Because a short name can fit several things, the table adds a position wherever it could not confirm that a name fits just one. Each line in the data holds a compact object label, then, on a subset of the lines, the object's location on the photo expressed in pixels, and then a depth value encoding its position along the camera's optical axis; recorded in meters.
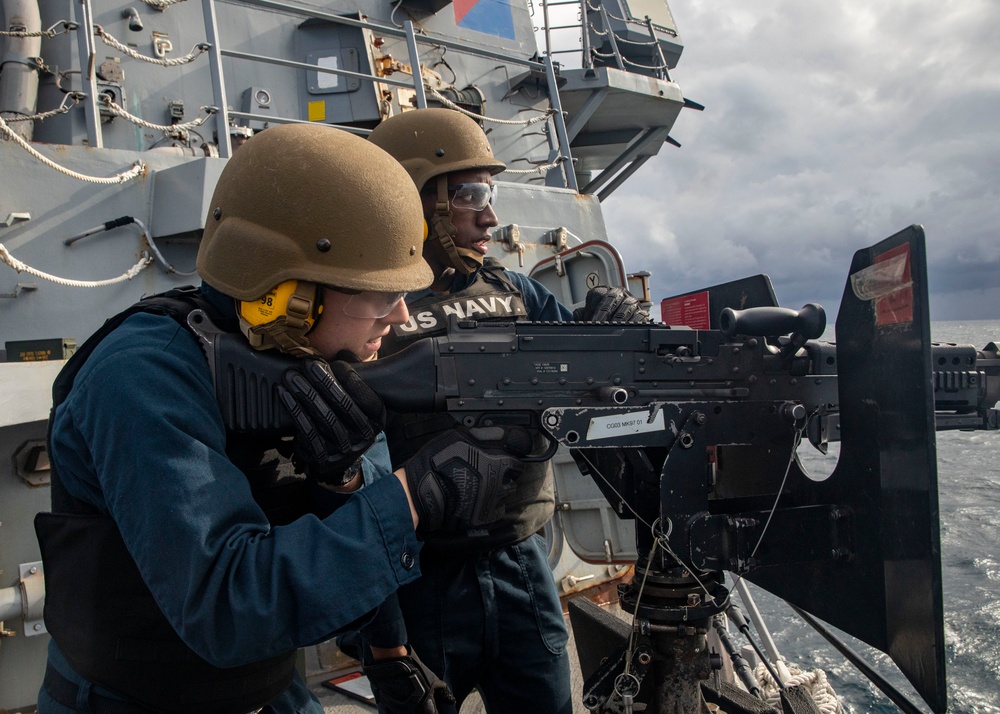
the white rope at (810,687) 3.17
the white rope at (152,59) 3.54
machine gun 1.78
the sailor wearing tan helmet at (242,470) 1.23
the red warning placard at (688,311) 2.51
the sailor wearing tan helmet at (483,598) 2.13
